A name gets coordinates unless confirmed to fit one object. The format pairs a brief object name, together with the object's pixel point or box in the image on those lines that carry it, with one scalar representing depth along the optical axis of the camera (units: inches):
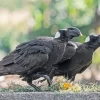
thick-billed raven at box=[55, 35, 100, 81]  822.5
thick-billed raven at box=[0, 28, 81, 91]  768.3
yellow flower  741.3
